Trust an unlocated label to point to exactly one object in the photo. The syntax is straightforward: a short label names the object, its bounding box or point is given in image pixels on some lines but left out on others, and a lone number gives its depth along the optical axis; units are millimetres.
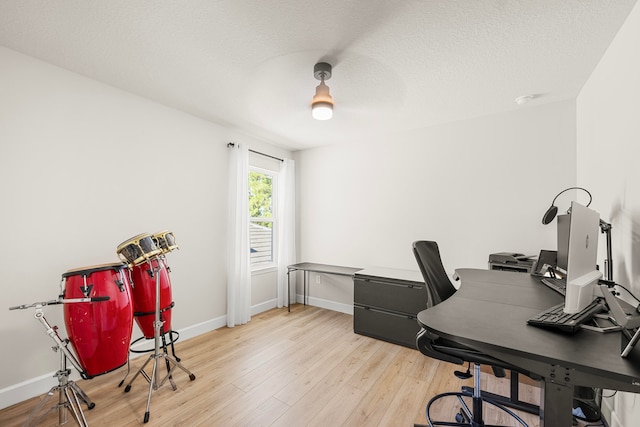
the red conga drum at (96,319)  1636
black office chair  1280
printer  2461
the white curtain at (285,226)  4074
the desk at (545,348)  757
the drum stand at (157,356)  2039
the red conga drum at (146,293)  2066
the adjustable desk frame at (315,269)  3596
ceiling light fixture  2023
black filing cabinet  2815
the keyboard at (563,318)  962
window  3881
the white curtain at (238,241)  3318
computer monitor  984
